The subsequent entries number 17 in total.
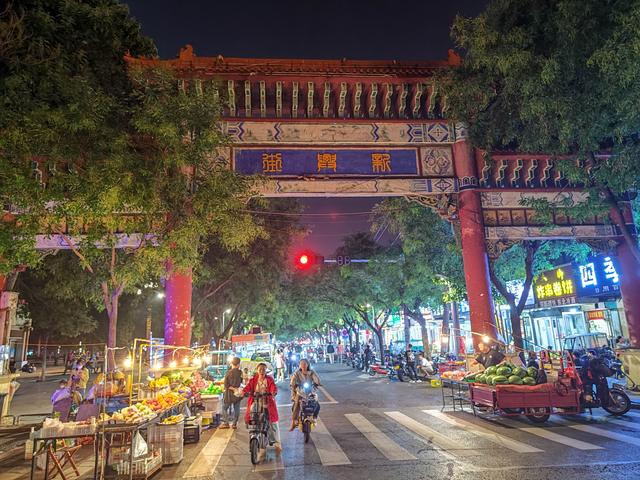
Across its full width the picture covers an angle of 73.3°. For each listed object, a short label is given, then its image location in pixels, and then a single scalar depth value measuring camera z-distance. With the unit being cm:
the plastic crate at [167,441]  827
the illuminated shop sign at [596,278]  2383
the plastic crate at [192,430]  1010
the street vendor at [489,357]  1370
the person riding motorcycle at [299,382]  1036
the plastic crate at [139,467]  714
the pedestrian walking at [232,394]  1220
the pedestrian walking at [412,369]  2412
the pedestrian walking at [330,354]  4977
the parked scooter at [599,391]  1153
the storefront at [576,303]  2467
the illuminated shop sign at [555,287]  2772
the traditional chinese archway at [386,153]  1573
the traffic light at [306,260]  1636
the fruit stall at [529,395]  1092
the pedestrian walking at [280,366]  2734
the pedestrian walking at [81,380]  1322
